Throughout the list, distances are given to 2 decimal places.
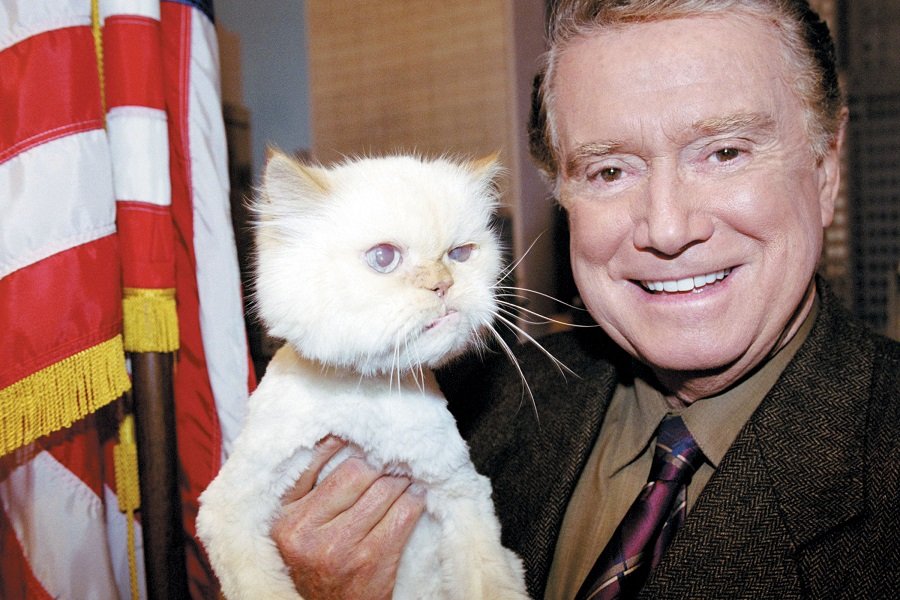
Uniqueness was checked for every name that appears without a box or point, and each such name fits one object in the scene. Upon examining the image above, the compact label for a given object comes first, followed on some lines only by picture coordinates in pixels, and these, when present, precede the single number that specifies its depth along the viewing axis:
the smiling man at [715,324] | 0.41
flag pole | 0.52
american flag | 0.47
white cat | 0.38
